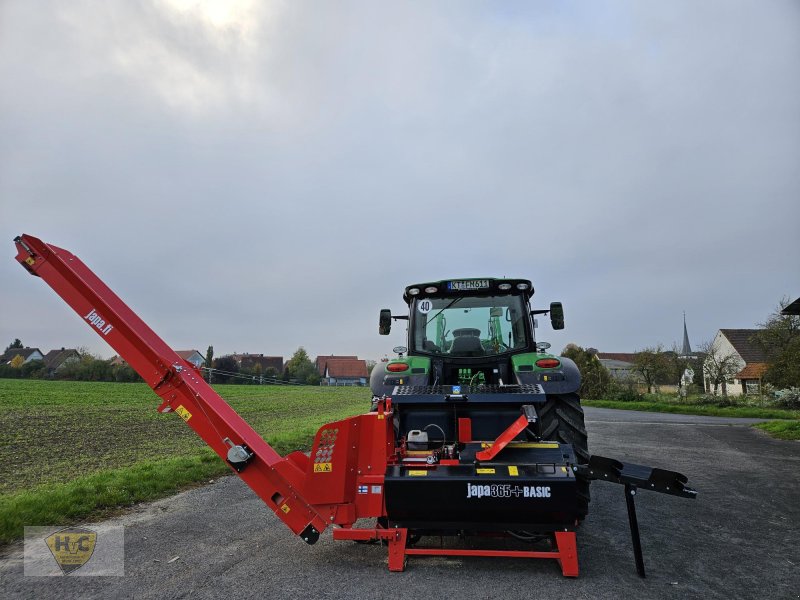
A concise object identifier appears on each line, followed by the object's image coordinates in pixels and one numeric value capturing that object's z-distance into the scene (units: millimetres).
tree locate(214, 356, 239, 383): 65062
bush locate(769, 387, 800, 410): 24000
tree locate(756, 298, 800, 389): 23438
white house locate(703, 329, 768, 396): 39000
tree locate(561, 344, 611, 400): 35688
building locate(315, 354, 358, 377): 96125
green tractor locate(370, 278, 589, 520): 4270
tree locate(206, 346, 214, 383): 62450
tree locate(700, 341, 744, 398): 34312
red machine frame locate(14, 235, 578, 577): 3525
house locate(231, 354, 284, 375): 88600
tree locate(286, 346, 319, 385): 73625
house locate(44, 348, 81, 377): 72994
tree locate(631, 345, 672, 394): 35962
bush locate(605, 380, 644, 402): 33000
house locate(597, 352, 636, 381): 38403
